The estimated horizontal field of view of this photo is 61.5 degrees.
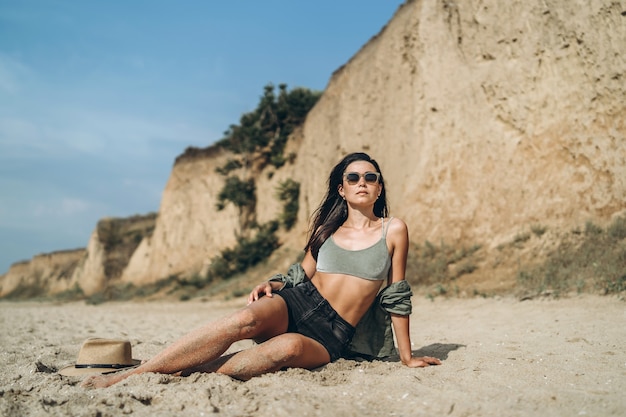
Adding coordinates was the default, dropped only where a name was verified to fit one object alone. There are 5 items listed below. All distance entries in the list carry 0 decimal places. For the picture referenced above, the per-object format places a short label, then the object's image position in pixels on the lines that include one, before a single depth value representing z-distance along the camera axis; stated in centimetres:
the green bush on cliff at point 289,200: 1930
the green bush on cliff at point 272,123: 2186
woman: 322
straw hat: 363
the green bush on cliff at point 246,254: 1877
